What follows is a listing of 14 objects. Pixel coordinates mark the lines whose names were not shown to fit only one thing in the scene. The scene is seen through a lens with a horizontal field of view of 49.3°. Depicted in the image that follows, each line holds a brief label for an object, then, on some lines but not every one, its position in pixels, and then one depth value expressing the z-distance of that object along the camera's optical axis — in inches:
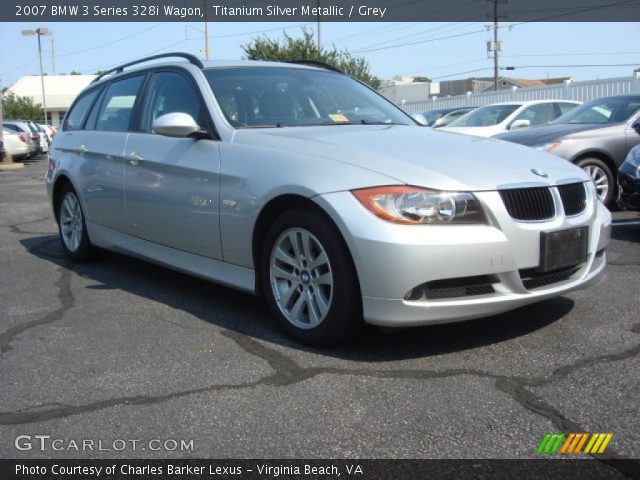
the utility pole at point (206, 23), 1600.6
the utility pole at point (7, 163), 869.2
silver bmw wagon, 136.9
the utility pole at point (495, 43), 1995.6
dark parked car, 261.4
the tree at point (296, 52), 1419.8
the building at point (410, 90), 2441.6
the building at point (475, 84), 3019.2
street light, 2190.0
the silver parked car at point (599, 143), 319.9
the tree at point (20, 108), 2174.0
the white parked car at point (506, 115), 489.1
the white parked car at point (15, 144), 936.3
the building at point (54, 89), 2544.3
